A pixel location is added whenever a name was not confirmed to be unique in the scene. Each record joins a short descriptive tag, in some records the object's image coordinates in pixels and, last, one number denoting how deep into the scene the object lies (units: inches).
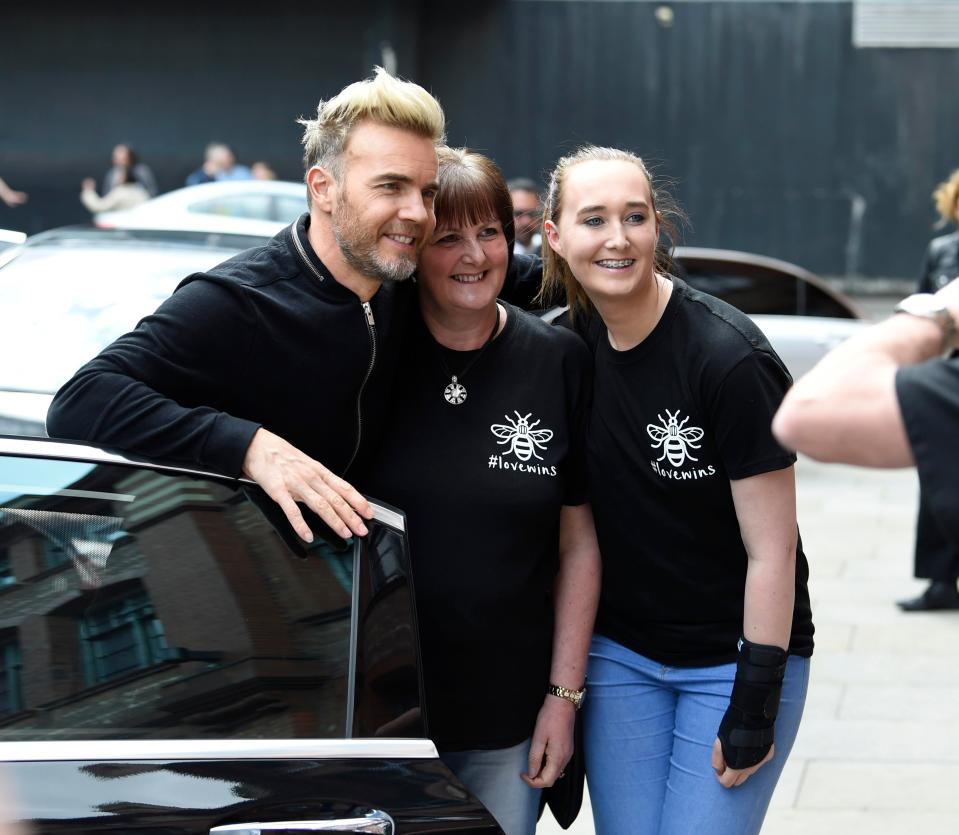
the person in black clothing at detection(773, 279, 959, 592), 62.4
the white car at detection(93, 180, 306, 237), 490.6
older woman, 108.6
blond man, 95.4
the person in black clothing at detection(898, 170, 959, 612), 263.0
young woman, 105.7
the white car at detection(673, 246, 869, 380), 397.4
